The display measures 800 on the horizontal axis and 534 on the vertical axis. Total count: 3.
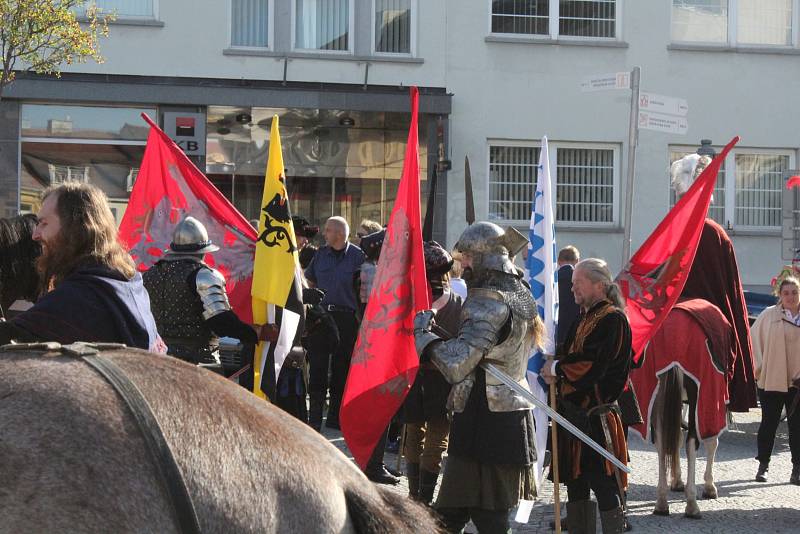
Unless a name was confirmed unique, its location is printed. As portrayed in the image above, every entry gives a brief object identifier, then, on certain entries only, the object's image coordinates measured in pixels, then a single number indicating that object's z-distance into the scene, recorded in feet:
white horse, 26.81
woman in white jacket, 31.17
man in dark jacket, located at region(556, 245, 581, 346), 35.45
